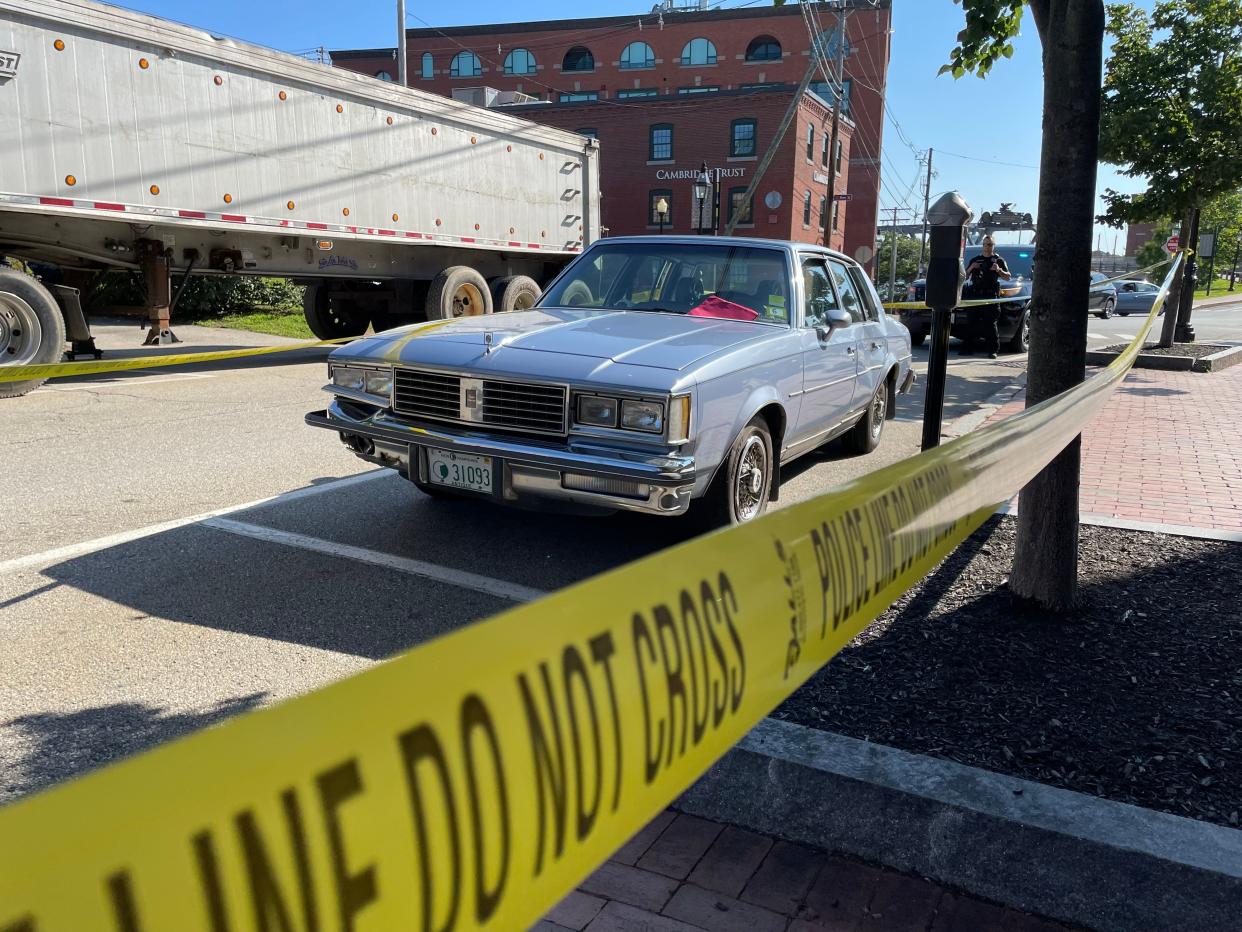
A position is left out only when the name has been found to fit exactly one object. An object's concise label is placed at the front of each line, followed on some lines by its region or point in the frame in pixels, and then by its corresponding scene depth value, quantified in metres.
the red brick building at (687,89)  43.69
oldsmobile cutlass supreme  4.48
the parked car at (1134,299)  40.06
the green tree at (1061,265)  3.84
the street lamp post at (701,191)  29.41
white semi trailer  9.80
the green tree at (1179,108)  14.07
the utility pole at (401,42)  25.11
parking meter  6.39
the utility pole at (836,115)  28.35
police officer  16.53
